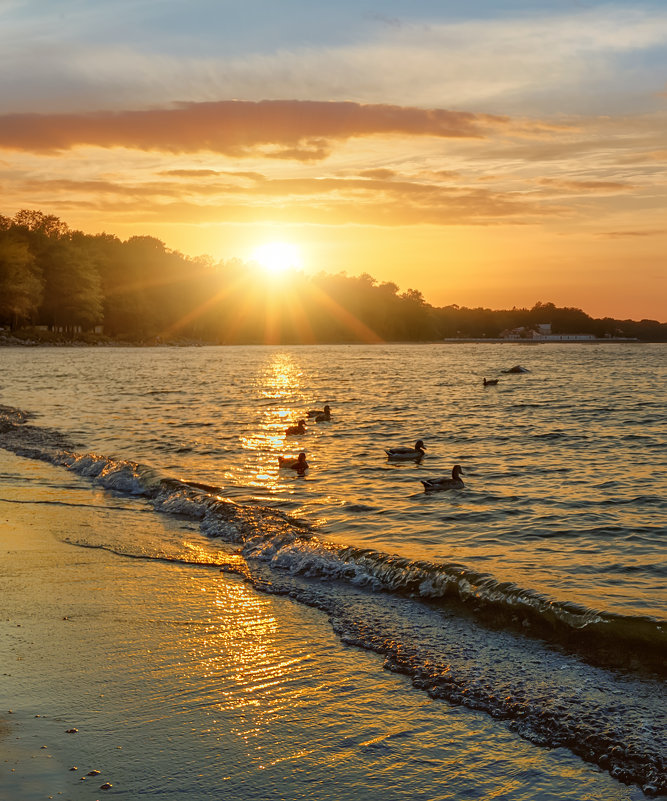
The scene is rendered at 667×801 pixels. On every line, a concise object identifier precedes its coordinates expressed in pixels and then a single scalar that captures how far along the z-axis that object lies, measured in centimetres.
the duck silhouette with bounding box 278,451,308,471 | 1934
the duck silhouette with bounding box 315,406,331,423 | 3203
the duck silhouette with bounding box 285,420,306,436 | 2723
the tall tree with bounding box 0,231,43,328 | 12100
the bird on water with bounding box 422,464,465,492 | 1658
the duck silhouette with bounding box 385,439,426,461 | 2072
